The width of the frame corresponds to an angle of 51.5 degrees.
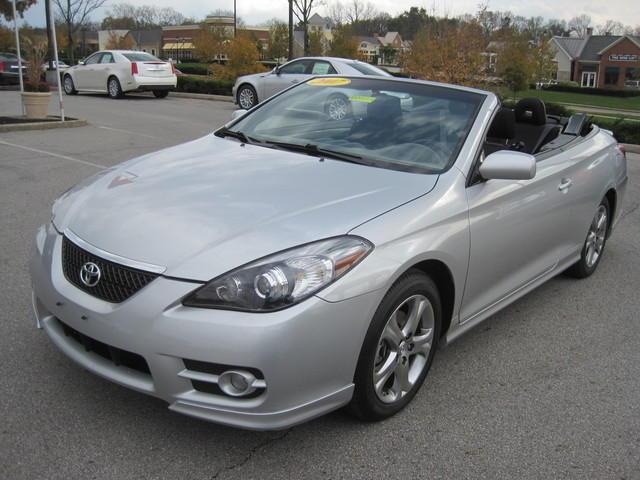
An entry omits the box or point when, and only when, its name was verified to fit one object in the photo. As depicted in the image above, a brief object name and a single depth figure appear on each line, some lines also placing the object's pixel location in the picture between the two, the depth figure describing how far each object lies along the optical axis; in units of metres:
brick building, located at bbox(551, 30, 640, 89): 88.12
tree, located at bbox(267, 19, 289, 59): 55.84
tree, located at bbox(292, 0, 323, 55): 35.67
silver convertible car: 2.57
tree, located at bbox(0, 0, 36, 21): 38.88
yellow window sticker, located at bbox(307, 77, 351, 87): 4.53
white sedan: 20.17
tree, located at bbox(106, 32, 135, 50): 78.12
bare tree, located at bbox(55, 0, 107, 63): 39.31
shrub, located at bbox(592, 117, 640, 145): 14.05
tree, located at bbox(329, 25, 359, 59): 36.00
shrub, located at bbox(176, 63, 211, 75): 45.59
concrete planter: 13.40
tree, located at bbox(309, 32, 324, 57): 43.00
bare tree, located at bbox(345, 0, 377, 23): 63.59
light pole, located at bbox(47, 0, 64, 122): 13.03
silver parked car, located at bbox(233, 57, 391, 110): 15.67
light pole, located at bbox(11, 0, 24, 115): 13.25
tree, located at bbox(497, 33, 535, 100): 32.12
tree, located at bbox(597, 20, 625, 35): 129.12
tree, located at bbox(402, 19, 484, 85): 18.00
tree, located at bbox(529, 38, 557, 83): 36.81
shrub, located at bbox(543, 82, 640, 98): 69.00
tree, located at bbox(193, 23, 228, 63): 41.59
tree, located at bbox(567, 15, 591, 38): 124.42
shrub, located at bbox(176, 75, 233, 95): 23.05
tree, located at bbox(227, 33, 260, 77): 25.02
